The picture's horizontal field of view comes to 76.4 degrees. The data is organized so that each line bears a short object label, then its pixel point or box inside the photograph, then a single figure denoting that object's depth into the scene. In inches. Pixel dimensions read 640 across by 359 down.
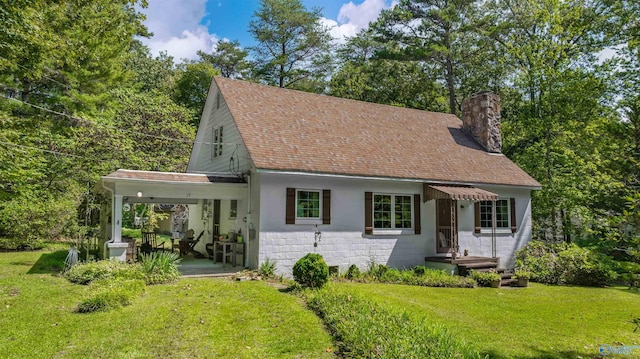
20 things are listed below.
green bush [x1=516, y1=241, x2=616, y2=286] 549.6
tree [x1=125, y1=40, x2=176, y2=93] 1331.2
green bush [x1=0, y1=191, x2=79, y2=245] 617.9
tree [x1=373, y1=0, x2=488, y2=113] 1089.4
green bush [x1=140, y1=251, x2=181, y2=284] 394.9
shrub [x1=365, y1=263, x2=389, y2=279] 494.8
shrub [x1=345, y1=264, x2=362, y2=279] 483.8
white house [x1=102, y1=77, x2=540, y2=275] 466.9
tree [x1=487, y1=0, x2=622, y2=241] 673.6
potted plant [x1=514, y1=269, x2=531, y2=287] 513.3
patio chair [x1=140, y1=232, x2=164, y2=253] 530.6
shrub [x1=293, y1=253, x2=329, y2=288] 365.4
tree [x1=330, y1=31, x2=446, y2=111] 1157.1
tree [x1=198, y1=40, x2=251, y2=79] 1457.9
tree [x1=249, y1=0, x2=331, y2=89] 1315.2
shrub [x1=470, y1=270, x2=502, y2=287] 496.8
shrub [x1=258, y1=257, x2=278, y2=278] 442.3
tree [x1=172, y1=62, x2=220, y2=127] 1305.4
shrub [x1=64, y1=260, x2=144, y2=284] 383.2
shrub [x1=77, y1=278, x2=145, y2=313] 290.2
